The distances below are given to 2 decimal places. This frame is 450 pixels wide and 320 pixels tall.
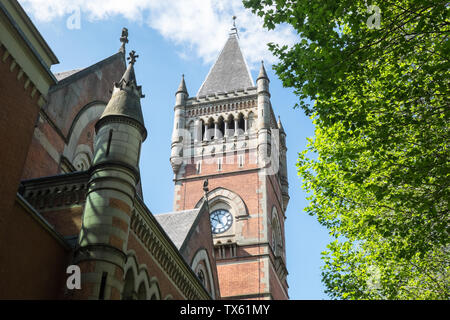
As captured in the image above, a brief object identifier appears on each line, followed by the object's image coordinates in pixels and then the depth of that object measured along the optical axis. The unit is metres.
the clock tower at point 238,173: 37.72
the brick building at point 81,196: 11.66
